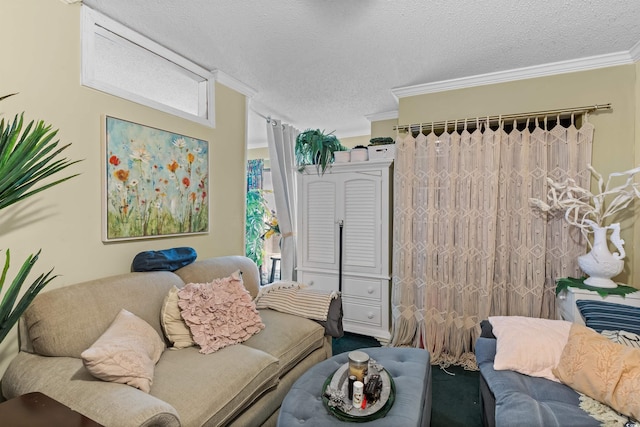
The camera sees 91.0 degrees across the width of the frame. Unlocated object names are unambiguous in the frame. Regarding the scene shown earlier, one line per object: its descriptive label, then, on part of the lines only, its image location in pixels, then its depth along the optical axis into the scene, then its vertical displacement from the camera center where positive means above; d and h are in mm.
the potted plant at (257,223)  4715 -193
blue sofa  1332 -873
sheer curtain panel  3695 +181
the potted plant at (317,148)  3369 +682
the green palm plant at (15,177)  1019 +104
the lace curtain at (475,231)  2516 -165
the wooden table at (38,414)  983 -673
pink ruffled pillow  1815 -641
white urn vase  2123 -325
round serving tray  1329 -857
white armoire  3146 -284
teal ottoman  1325 -873
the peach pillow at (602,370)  1355 -732
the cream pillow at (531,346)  1665 -734
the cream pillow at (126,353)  1278 -639
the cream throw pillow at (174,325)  1812 -676
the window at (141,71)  1871 +1059
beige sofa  1194 -727
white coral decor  2240 +91
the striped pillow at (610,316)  1767 -603
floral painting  1978 +191
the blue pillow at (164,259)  2049 -341
